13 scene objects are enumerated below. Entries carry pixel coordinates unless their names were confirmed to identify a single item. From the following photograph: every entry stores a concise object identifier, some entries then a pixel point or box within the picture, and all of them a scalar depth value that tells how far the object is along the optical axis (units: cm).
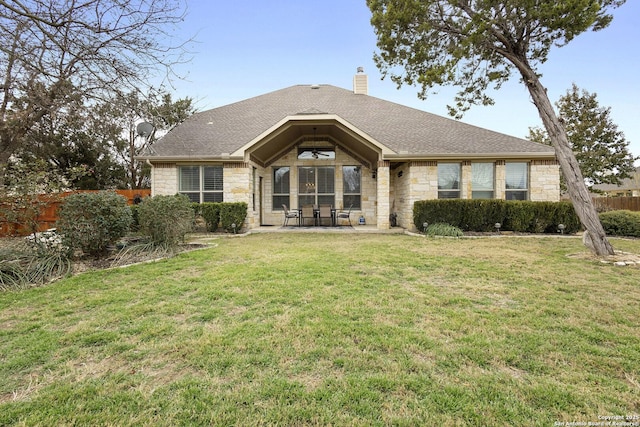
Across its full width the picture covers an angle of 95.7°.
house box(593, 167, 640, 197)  3092
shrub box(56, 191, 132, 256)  550
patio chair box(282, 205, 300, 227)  1233
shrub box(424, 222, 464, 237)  924
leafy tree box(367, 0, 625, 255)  637
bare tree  405
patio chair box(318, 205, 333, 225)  1243
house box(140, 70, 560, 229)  1081
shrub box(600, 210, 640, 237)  976
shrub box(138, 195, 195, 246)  658
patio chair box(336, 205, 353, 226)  1259
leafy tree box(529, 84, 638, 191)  1977
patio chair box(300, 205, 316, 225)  1255
